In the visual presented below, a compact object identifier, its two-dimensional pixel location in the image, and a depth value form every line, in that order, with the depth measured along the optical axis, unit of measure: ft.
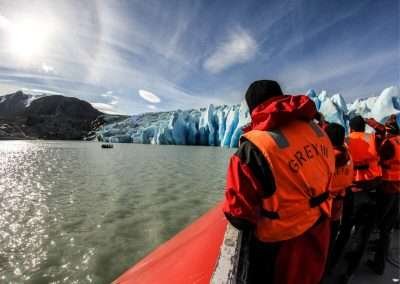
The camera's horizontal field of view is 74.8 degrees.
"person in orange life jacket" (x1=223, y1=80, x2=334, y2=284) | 3.50
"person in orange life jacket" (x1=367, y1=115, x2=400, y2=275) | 6.67
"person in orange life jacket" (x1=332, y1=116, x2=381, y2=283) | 6.72
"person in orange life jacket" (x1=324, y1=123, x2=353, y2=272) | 5.70
